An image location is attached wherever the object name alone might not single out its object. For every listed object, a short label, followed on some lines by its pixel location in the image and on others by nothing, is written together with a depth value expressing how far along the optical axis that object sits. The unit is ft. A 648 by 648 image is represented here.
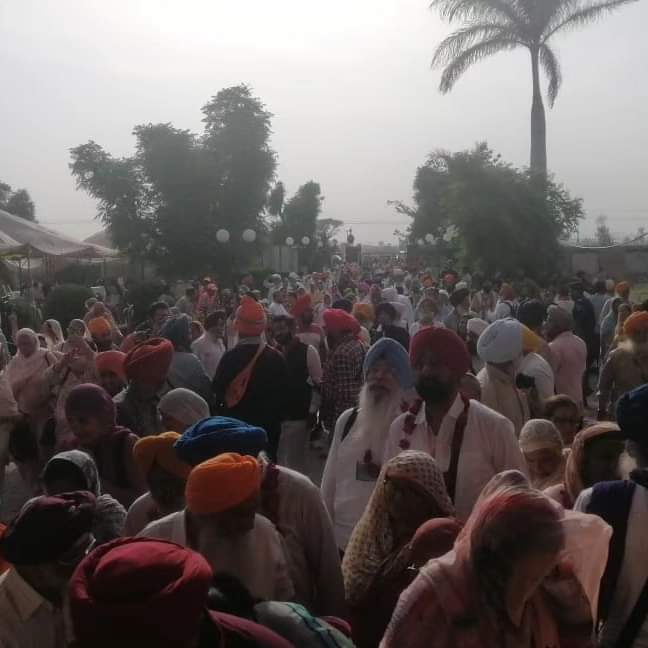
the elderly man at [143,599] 6.32
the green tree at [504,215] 90.68
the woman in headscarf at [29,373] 24.14
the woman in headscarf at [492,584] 7.54
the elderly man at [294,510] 11.53
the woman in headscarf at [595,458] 12.53
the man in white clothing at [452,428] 13.12
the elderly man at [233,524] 9.87
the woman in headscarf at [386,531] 10.18
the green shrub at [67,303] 57.57
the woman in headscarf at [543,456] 14.90
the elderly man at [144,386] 18.15
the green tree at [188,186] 95.30
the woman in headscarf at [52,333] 32.40
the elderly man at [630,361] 22.88
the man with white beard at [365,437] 14.37
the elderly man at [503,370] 18.53
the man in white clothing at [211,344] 29.84
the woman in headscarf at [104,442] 15.10
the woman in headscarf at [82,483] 11.93
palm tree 105.19
